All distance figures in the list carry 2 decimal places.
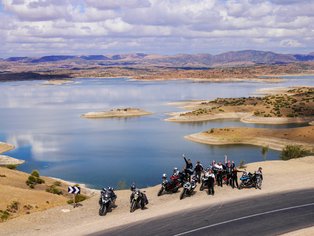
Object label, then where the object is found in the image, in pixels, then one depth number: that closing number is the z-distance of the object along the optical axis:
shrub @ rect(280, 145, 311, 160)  54.12
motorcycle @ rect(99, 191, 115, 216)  26.98
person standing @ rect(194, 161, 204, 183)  33.66
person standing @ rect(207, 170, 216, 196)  30.09
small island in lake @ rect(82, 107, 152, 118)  123.06
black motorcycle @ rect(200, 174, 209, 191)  30.63
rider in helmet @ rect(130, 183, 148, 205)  27.58
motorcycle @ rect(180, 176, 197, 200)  29.69
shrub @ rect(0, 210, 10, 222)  25.41
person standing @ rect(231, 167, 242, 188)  31.95
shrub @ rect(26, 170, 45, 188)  36.77
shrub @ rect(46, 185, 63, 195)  34.34
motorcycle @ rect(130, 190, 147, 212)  27.39
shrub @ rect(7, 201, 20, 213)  26.77
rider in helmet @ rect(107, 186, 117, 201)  27.95
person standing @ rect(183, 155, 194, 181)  33.06
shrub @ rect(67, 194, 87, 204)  29.73
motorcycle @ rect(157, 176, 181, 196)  30.84
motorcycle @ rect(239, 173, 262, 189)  31.88
